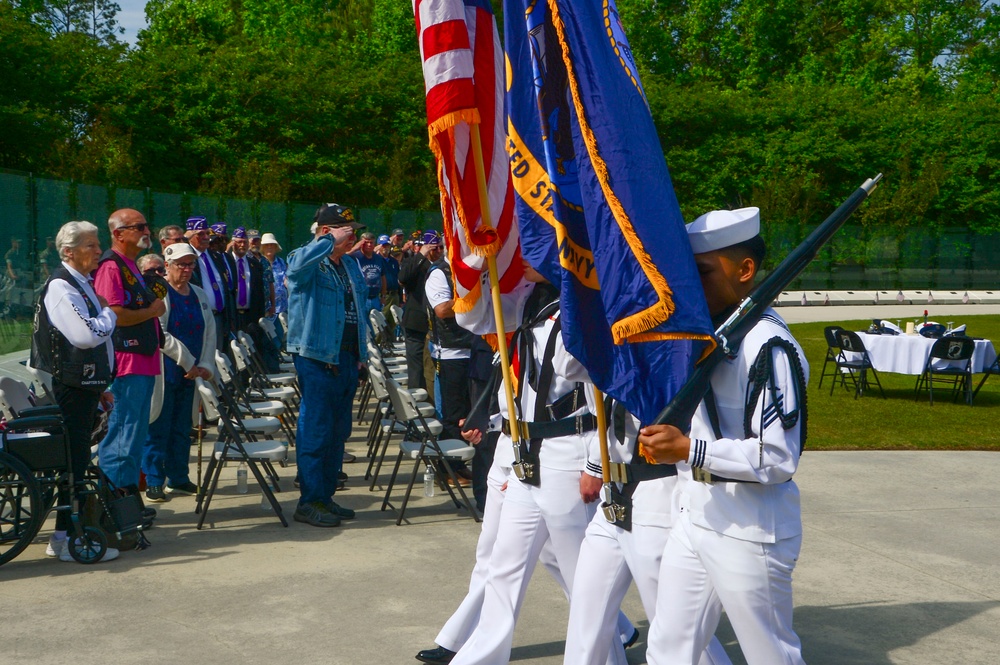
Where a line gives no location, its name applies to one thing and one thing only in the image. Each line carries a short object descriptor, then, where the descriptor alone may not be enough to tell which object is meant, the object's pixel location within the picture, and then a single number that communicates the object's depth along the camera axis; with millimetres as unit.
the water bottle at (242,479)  8438
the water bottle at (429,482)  8426
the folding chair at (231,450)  7414
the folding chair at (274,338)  13805
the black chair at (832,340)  15484
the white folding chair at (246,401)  9547
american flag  4836
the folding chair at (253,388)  11008
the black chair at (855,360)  15076
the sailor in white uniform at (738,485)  3221
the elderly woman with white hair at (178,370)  8352
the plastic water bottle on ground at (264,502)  8062
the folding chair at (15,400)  6887
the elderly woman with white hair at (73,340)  6414
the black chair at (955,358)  14289
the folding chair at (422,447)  7660
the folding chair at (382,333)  14773
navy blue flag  3506
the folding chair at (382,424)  8387
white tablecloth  14695
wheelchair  6289
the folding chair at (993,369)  14695
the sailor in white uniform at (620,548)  3854
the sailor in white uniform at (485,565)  4875
